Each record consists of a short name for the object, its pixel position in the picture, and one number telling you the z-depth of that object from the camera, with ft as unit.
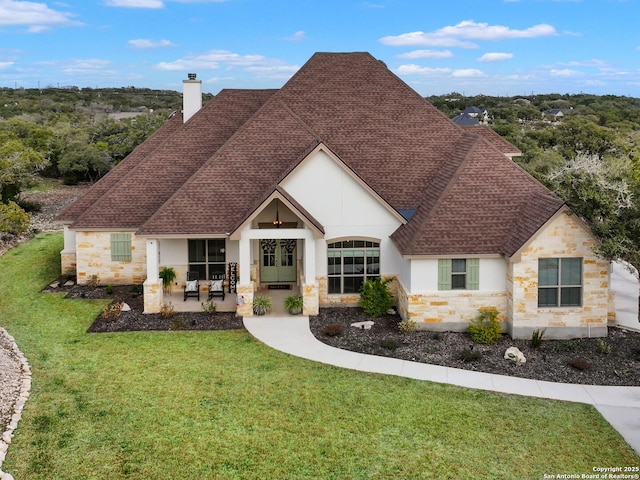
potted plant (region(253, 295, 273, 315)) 62.64
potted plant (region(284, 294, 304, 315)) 62.80
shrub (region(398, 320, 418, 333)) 58.29
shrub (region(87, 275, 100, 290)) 73.90
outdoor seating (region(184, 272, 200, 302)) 68.03
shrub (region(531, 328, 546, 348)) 54.90
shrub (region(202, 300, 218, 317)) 63.00
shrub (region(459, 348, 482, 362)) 50.83
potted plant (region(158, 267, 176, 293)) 69.26
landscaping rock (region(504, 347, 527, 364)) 50.67
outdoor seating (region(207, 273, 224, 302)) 67.77
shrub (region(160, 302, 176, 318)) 61.72
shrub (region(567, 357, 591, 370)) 49.03
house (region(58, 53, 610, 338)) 57.52
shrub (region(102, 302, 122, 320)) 61.36
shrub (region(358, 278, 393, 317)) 63.93
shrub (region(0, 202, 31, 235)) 85.78
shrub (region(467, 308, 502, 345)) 55.90
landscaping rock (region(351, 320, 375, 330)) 59.62
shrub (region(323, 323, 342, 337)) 56.85
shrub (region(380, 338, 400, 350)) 53.47
